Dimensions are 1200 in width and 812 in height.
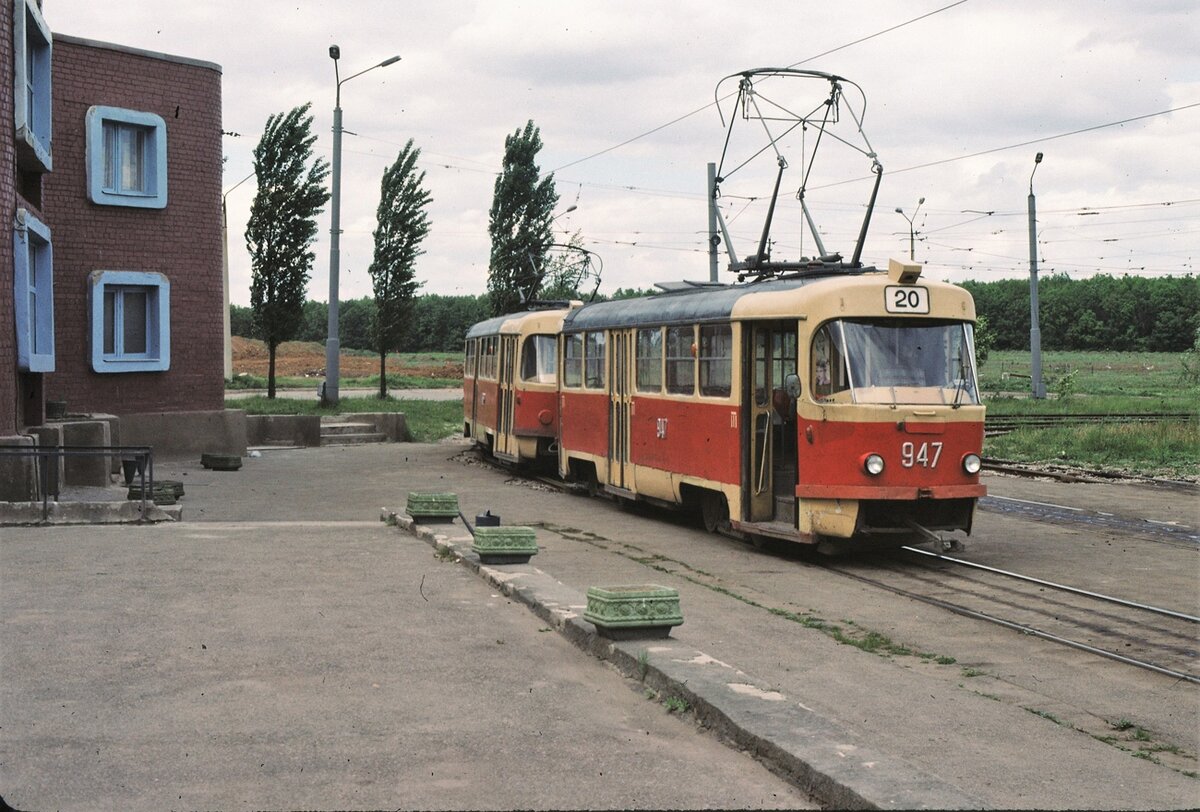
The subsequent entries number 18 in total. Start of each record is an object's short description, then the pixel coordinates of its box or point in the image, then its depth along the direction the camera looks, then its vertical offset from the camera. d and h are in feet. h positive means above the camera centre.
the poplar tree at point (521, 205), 165.48 +18.75
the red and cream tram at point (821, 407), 44.93 -1.36
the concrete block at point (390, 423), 114.42 -4.71
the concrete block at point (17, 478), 55.31 -4.52
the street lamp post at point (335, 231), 114.01 +10.63
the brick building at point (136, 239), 81.92 +7.41
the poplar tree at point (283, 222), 127.85 +12.69
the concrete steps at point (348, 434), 111.55 -5.46
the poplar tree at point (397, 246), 147.23 +12.29
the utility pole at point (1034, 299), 148.15 +7.30
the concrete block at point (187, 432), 85.92 -4.24
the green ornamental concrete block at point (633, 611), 28.09 -4.88
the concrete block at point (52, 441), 59.36 -3.51
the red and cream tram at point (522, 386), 78.89 -1.17
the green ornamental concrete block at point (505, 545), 39.34 -4.95
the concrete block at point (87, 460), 67.00 -4.58
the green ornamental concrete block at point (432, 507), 50.96 -5.10
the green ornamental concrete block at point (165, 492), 59.82 -5.51
